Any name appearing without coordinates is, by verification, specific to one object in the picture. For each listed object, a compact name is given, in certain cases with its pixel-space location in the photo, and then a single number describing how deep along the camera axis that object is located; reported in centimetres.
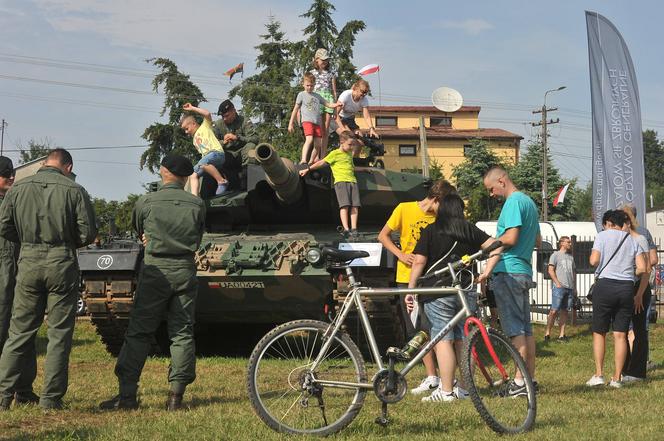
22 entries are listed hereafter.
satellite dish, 3441
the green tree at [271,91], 4078
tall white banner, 1221
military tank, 1085
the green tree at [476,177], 4832
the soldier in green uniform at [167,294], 714
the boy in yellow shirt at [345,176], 1155
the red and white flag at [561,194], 3906
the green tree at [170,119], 4141
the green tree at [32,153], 6081
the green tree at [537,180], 5303
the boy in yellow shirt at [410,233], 815
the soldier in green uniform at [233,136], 1236
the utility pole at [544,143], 4853
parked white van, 2069
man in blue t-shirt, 783
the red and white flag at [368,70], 1426
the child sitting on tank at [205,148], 1177
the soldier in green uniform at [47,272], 701
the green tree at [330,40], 3988
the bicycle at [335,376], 586
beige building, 6384
